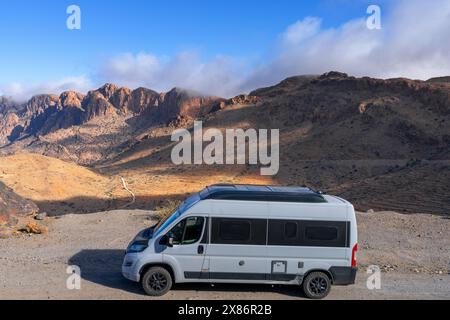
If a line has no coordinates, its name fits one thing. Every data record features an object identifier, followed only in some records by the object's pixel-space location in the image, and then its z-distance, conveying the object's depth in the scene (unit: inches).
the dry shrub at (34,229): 573.3
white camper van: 338.6
